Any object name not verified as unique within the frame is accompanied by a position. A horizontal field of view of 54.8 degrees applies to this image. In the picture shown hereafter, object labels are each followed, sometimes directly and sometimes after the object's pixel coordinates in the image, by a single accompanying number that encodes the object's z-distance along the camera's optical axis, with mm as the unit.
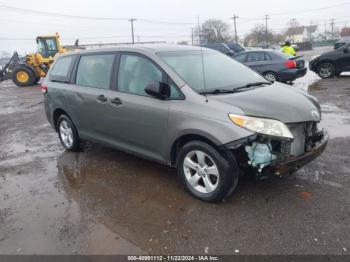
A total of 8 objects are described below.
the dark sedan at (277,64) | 12633
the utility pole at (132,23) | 68700
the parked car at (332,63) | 14141
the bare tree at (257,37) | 82000
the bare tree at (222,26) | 78256
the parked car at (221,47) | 22047
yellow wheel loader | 21000
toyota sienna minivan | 3471
